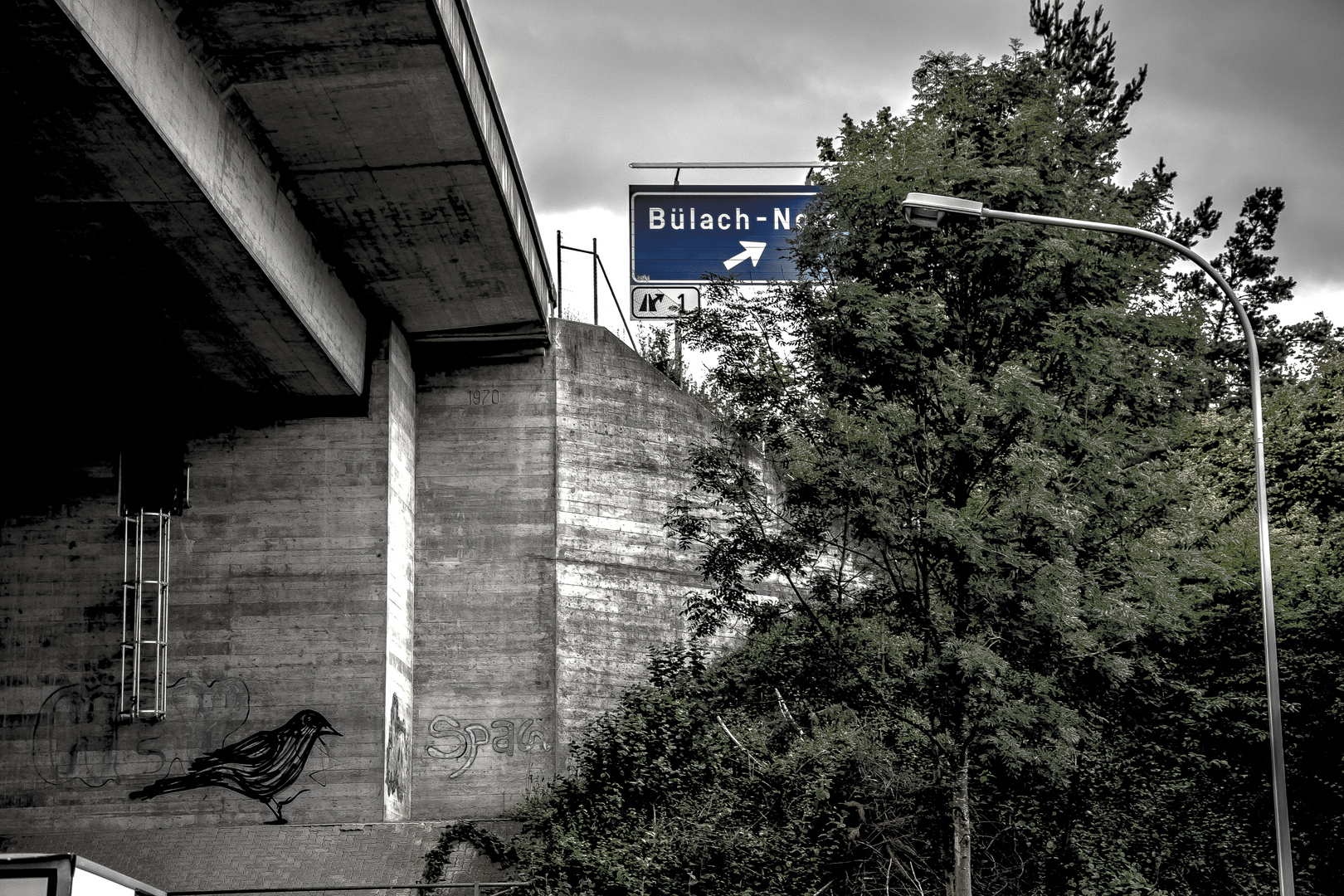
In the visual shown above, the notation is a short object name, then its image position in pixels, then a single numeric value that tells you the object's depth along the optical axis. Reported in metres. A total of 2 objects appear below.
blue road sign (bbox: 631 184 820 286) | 26.33
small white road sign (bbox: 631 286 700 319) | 26.05
